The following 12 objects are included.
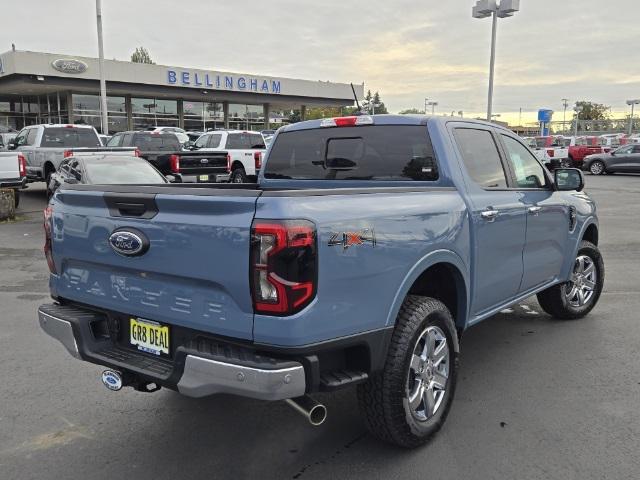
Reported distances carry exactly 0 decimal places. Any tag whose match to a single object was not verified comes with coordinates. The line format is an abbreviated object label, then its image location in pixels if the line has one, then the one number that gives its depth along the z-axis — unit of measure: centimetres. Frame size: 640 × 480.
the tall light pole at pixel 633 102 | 6675
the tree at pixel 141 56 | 8631
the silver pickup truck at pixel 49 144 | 1551
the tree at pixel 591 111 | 10906
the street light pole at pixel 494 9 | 2272
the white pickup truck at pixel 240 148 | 1821
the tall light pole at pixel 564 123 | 9225
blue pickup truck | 263
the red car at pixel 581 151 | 3208
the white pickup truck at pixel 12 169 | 1298
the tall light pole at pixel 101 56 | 2448
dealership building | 3341
